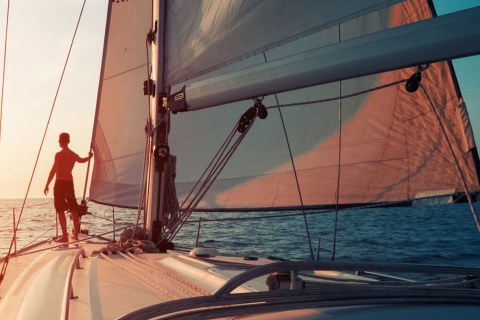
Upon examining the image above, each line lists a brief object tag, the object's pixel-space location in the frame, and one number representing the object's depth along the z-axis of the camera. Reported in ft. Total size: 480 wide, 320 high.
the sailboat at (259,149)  4.88
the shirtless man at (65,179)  17.44
